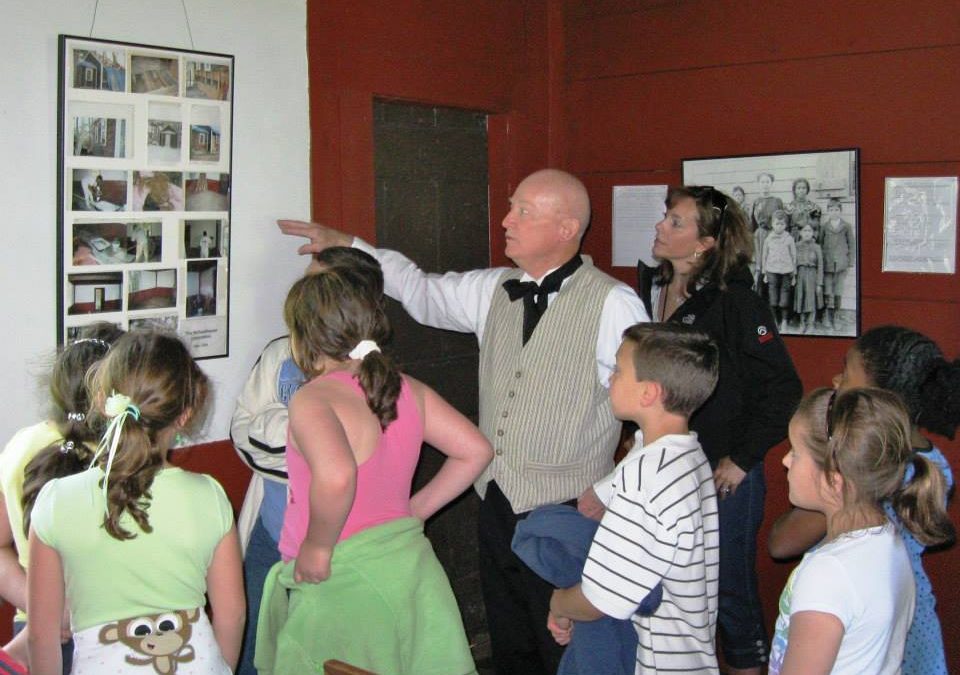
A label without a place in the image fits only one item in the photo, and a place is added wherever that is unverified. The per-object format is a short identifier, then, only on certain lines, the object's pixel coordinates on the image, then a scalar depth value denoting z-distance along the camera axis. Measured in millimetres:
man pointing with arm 2732
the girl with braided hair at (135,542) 1788
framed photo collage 2502
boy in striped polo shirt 2037
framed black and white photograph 3432
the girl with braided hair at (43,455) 1994
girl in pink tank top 1951
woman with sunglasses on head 3025
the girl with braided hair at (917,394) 2135
